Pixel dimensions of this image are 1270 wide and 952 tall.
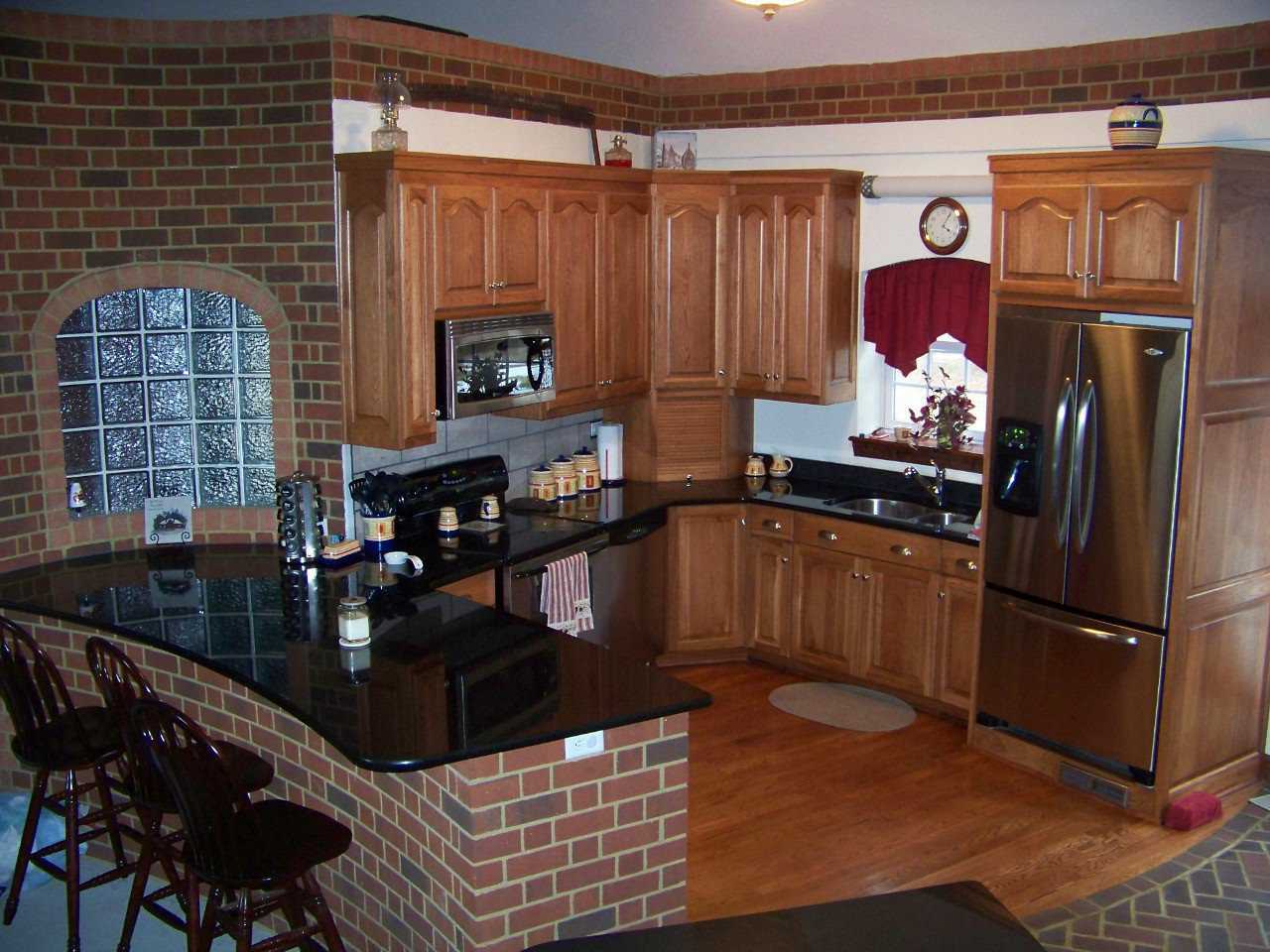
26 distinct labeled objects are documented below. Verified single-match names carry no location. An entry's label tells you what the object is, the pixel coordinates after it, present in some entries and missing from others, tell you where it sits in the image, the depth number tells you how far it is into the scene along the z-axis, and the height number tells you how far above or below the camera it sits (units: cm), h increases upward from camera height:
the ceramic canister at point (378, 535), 499 -101
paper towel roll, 634 -86
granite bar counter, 319 -129
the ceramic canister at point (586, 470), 623 -93
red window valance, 577 -10
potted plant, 581 -61
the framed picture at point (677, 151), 635 +68
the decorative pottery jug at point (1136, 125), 454 +60
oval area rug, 559 -194
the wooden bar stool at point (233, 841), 311 -144
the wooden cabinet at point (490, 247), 493 +15
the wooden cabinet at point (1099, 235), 436 +20
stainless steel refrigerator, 449 -89
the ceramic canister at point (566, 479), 607 -95
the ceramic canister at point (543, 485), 601 -97
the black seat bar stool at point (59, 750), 373 -143
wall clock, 578 +28
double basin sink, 577 -108
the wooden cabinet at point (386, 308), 473 -10
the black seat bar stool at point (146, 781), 347 -144
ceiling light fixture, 351 +81
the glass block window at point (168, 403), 497 -50
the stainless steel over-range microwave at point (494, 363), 496 -33
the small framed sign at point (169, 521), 506 -98
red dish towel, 538 -136
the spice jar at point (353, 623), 393 -108
